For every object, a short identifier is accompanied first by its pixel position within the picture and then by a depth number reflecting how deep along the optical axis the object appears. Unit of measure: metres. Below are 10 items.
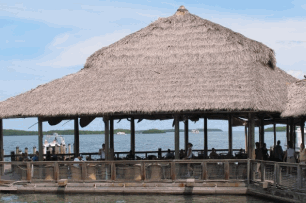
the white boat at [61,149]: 35.17
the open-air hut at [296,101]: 18.25
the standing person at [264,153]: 21.28
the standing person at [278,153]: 20.85
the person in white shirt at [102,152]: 20.67
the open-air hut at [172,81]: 18.92
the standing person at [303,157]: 17.17
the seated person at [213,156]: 20.77
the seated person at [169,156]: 21.77
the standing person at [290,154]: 18.61
